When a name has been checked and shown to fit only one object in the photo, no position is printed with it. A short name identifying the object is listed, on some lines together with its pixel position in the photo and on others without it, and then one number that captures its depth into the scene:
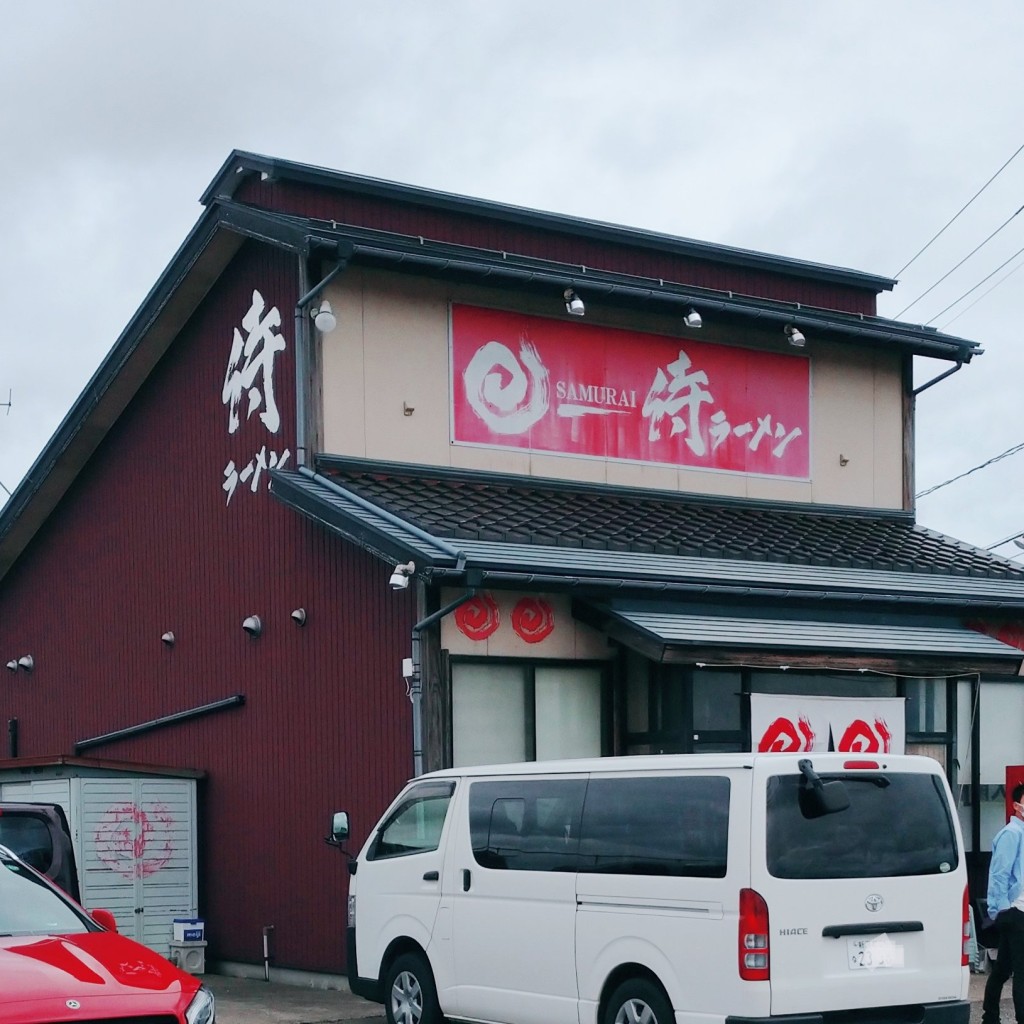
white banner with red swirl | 15.38
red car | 7.28
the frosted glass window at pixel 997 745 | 17.52
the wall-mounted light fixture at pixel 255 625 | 17.52
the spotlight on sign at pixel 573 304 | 17.72
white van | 9.38
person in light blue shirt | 11.91
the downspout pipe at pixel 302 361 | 16.55
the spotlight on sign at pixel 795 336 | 19.36
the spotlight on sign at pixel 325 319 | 16.30
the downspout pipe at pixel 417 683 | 14.79
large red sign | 17.77
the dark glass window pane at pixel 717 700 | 15.32
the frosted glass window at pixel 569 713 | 15.75
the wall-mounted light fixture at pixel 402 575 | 14.13
